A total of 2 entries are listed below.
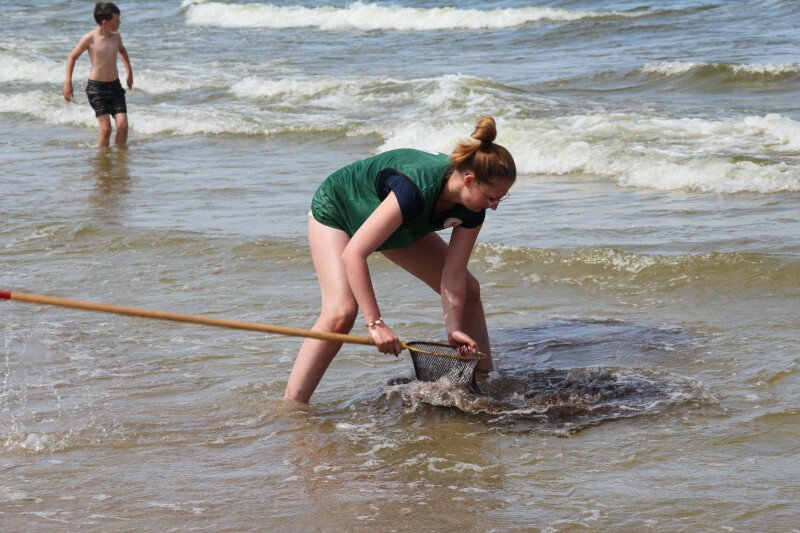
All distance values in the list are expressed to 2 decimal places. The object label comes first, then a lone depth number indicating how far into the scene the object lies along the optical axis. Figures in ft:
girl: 28.04
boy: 77.66
